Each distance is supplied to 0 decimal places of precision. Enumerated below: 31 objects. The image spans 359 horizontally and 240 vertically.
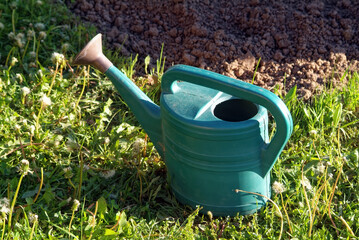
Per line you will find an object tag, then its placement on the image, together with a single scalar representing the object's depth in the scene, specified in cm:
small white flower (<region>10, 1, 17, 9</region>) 344
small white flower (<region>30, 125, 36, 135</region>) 264
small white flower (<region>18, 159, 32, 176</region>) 209
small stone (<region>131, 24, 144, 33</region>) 348
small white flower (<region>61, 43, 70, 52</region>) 312
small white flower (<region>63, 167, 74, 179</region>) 233
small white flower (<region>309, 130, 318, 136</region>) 258
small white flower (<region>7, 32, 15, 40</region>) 321
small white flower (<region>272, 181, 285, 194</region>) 229
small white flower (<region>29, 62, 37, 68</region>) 310
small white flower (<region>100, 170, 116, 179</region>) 252
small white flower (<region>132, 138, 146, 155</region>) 251
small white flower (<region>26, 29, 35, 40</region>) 322
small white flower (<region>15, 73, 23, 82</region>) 296
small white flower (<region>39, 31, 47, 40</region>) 312
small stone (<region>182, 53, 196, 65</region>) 326
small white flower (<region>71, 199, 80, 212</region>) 214
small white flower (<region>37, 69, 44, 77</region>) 303
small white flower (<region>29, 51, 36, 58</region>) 316
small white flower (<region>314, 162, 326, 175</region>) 248
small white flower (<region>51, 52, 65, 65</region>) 277
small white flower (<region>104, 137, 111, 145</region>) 253
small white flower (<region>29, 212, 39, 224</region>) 225
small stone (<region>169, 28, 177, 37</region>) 342
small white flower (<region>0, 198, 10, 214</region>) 220
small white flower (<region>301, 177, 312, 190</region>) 242
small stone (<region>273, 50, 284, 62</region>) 326
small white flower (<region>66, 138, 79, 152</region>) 250
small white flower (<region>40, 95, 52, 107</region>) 264
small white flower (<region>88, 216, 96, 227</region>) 216
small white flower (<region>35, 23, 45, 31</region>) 333
